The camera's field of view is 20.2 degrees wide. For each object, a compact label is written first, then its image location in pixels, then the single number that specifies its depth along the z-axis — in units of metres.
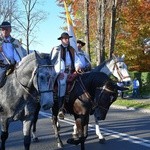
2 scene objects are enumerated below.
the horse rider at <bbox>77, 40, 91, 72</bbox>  10.82
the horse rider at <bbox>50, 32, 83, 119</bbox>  9.18
